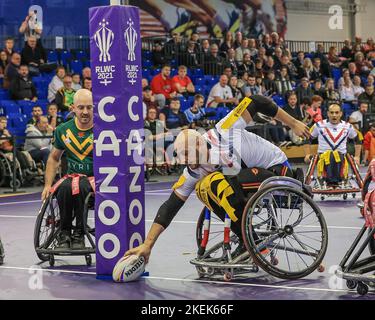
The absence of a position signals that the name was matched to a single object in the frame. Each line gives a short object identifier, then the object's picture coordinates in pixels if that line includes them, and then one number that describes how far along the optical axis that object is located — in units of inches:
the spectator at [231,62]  816.9
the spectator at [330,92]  841.5
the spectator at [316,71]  916.0
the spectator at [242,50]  866.3
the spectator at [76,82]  645.9
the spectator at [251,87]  766.5
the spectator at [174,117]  657.0
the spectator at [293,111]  722.8
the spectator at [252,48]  878.4
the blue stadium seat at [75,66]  717.9
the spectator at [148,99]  655.1
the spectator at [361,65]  990.4
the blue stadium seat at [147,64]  781.9
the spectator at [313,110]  698.8
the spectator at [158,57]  787.4
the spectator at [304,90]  815.7
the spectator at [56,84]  648.4
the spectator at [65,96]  632.4
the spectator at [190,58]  816.3
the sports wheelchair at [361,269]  232.1
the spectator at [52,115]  603.8
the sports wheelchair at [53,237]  291.7
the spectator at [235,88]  753.0
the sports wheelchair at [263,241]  249.3
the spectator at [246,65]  829.8
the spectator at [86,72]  669.3
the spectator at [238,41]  879.7
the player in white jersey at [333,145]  492.7
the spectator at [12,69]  636.1
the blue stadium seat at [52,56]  717.9
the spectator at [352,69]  951.6
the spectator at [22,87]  640.4
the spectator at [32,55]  673.0
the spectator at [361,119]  767.1
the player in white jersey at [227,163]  259.8
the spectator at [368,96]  852.0
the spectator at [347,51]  1026.7
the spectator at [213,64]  828.0
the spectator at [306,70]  899.2
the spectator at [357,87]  885.2
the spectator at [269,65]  856.3
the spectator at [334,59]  993.5
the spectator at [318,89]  845.5
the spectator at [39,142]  584.1
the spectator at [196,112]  665.6
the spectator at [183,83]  728.9
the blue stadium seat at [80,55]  741.0
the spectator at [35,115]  595.5
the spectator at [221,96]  735.1
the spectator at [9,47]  659.4
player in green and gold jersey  296.4
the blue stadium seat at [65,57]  725.3
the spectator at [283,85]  823.1
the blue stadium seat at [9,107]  623.2
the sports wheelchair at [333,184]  483.2
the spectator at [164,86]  703.7
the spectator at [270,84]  812.6
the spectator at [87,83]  639.1
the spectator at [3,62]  653.9
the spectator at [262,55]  861.8
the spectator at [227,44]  869.2
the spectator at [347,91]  872.7
